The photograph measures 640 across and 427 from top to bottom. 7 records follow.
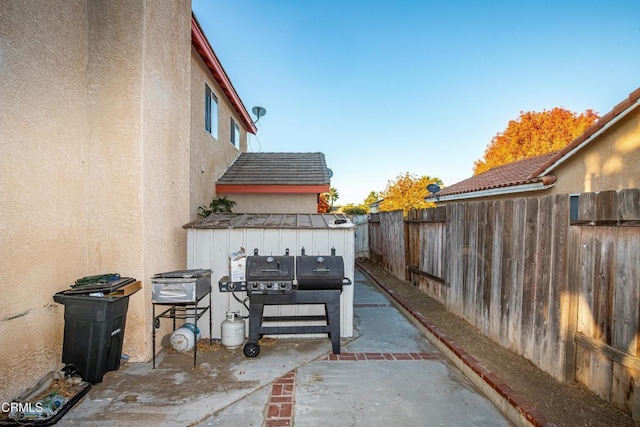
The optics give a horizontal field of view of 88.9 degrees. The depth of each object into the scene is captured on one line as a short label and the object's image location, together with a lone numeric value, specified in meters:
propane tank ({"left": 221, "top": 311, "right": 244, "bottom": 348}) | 5.04
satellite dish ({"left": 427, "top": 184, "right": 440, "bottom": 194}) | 12.22
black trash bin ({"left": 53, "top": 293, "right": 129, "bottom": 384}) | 3.89
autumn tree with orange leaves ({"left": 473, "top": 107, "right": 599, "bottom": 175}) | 24.67
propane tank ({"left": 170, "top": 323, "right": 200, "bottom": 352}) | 4.88
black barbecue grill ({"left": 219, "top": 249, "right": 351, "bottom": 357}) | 4.70
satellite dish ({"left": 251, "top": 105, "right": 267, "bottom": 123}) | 12.99
